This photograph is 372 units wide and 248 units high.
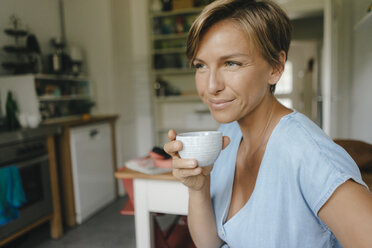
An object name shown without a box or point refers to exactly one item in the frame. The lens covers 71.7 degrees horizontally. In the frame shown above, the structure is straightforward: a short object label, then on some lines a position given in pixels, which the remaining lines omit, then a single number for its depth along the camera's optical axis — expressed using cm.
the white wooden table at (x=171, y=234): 143
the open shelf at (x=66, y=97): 267
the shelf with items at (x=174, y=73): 375
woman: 55
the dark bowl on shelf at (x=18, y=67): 244
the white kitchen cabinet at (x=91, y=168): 263
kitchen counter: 255
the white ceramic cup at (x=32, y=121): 229
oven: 193
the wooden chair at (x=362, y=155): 92
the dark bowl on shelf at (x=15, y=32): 245
